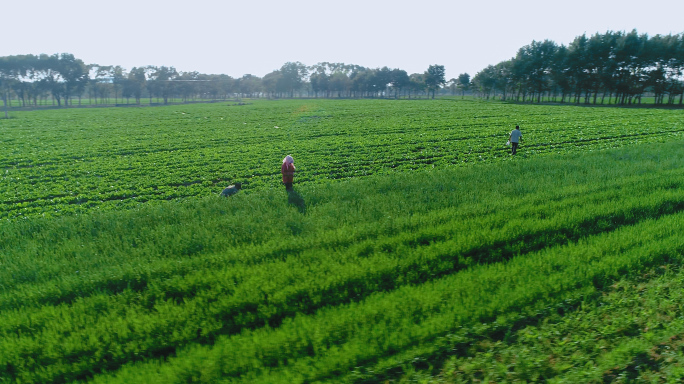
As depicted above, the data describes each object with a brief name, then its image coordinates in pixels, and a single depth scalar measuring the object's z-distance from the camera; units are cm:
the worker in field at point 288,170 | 1355
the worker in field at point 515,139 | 2084
